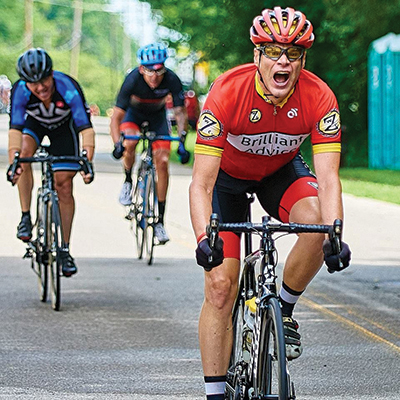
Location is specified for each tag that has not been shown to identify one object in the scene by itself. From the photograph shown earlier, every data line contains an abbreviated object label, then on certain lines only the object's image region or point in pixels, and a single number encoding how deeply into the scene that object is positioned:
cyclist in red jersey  10.29
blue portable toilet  49.53
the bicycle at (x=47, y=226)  17.28
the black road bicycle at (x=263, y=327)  8.77
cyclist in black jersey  22.72
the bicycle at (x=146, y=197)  23.46
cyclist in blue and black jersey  17.28
